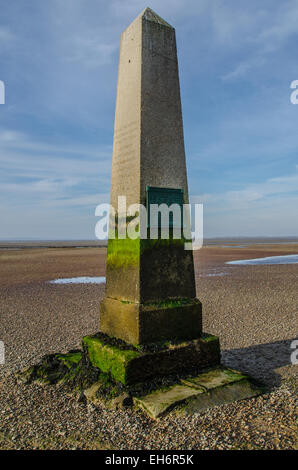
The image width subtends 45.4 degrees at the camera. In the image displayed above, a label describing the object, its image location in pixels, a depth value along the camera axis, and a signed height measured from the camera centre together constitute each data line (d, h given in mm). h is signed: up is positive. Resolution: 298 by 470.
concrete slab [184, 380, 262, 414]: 3939 -1888
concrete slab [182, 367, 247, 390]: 4324 -1810
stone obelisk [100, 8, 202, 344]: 4676 +712
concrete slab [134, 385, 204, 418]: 3832 -1848
